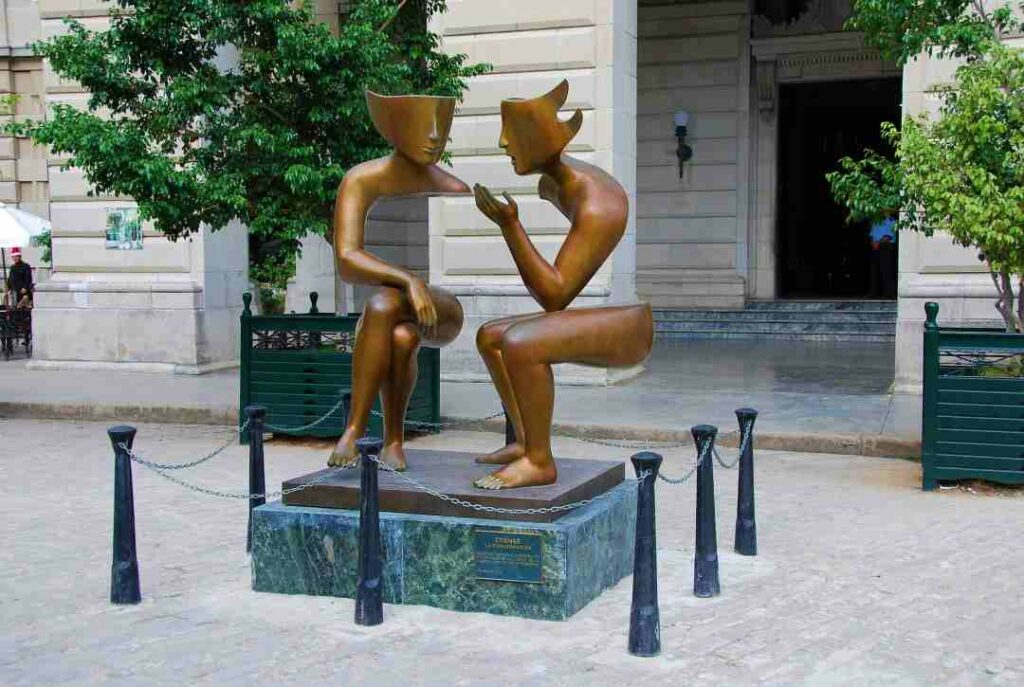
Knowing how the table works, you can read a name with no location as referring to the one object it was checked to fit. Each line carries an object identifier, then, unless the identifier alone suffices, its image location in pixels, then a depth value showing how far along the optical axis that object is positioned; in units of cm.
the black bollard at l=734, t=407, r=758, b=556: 701
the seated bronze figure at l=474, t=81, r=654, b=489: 603
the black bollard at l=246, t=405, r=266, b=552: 695
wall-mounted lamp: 2142
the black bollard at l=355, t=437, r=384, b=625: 565
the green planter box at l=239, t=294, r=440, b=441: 1122
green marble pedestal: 575
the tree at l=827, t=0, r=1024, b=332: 907
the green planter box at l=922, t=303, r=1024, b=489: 875
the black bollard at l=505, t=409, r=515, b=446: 711
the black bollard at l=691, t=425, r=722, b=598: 619
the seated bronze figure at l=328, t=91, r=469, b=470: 644
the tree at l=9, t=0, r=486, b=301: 1083
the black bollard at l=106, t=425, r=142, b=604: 611
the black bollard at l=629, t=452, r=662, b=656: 522
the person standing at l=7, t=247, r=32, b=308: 2122
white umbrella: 1565
